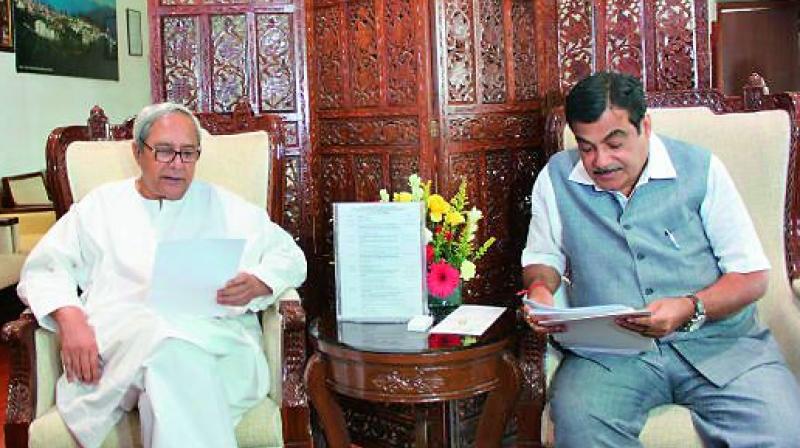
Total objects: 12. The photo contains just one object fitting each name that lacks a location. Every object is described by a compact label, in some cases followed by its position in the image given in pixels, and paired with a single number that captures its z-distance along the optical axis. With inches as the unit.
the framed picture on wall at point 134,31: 303.7
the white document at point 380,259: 91.1
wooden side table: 82.9
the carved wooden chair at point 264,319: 77.4
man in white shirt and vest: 70.2
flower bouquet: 96.1
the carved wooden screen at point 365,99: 116.3
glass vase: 97.7
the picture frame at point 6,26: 228.2
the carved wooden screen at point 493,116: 116.0
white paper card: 88.1
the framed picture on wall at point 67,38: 241.6
